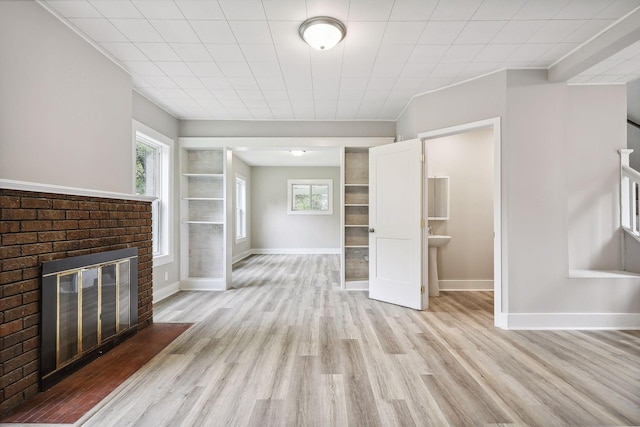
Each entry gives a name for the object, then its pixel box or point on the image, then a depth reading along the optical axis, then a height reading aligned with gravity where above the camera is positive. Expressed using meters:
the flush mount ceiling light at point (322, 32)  2.37 +1.45
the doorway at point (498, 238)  3.21 -0.25
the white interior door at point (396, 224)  3.81 -0.13
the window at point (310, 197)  9.12 +0.53
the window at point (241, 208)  8.21 +0.19
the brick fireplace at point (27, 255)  1.76 -0.27
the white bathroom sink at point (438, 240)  4.37 -0.37
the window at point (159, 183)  4.25 +0.45
